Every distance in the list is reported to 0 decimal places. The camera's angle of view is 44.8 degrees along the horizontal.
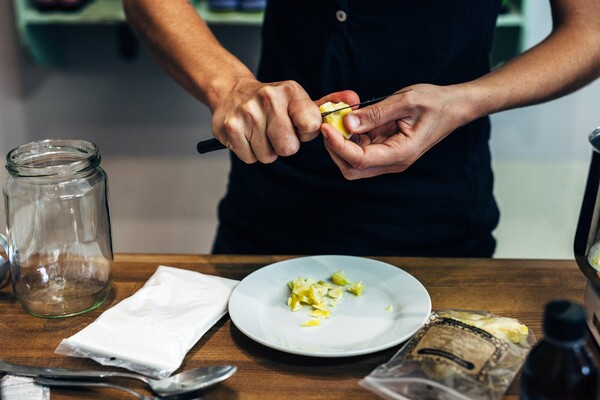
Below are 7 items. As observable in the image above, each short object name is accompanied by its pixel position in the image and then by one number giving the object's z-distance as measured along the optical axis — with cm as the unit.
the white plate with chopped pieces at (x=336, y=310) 94
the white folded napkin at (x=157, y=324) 90
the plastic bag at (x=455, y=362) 82
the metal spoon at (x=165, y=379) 85
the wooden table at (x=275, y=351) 88
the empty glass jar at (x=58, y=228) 103
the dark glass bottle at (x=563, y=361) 65
